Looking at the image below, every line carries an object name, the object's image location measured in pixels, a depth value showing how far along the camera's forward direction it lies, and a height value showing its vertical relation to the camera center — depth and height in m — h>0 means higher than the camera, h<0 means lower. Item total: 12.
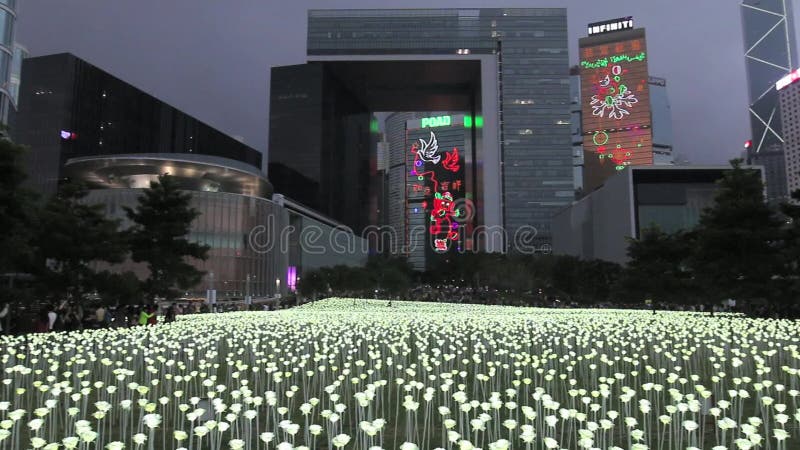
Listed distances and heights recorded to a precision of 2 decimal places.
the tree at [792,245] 26.36 +1.46
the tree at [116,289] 28.33 -0.70
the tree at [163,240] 34.38 +2.08
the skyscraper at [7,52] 52.19 +20.14
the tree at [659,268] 42.69 +0.55
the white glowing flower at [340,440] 4.52 -1.30
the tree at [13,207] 20.17 +2.38
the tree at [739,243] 28.52 +1.63
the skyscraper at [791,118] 181.88 +49.71
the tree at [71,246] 26.31 +1.30
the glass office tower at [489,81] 120.44 +43.81
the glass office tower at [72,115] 88.75 +25.95
